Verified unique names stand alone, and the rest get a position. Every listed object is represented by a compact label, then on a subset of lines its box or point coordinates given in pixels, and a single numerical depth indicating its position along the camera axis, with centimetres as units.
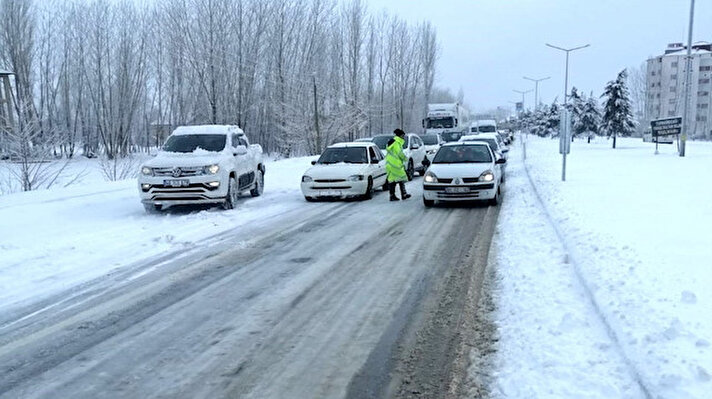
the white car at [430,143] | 2652
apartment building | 11088
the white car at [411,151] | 2142
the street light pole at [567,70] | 4244
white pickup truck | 1220
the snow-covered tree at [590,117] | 7281
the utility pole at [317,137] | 3697
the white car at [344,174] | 1488
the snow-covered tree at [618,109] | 5666
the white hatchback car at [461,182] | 1289
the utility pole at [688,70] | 3033
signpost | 3512
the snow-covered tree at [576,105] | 7700
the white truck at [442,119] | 3994
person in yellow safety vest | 1473
